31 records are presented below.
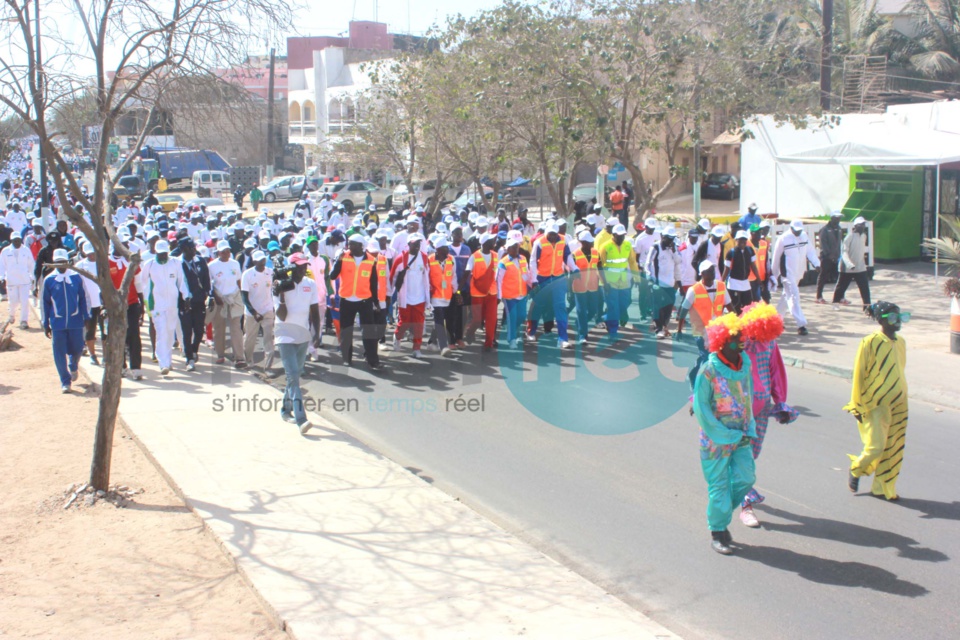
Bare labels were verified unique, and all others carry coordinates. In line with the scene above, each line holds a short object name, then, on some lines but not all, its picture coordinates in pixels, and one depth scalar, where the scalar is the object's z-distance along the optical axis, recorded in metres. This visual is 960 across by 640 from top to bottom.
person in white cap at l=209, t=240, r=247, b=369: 12.47
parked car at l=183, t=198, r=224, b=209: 39.94
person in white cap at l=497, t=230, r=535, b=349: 13.80
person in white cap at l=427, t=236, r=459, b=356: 13.17
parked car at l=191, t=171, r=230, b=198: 53.41
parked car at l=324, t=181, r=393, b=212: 45.41
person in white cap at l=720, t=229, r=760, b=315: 13.62
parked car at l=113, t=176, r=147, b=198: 50.66
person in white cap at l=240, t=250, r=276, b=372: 11.88
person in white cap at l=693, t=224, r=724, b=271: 14.54
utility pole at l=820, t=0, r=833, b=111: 26.01
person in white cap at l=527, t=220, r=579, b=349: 14.38
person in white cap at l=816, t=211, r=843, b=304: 16.94
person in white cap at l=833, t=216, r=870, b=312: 15.44
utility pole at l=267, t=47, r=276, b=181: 58.75
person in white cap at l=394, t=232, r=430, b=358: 13.04
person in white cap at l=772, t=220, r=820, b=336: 14.38
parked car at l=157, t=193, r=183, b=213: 41.94
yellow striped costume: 7.28
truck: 56.75
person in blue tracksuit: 11.31
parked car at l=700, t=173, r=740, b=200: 43.09
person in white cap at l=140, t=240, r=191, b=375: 11.88
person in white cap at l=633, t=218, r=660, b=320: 15.60
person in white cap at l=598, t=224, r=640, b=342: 14.48
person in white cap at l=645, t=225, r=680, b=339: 14.41
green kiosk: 22.09
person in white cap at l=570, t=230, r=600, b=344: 14.14
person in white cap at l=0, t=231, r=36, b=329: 16.59
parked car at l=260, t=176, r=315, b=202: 53.09
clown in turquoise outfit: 6.36
